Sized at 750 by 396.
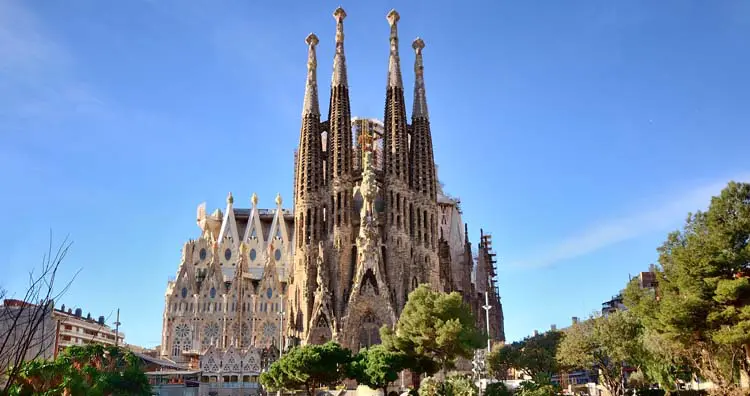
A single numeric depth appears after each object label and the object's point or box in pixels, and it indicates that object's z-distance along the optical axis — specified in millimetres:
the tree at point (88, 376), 15766
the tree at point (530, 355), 39000
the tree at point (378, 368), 33906
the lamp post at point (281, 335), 47288
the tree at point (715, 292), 22391
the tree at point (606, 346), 30297
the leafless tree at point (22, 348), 8062
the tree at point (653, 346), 25375
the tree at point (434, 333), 34750
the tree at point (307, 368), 33125
